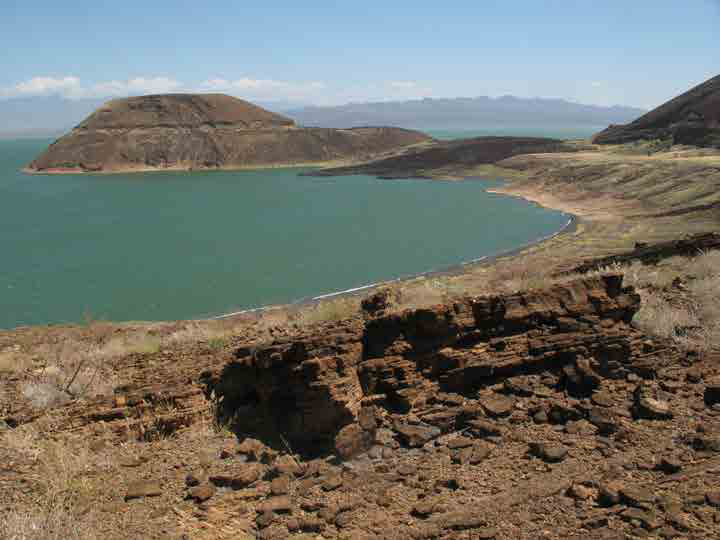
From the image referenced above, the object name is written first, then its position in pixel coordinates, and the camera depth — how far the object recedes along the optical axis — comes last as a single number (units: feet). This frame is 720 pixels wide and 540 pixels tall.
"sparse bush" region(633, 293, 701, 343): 24.02
